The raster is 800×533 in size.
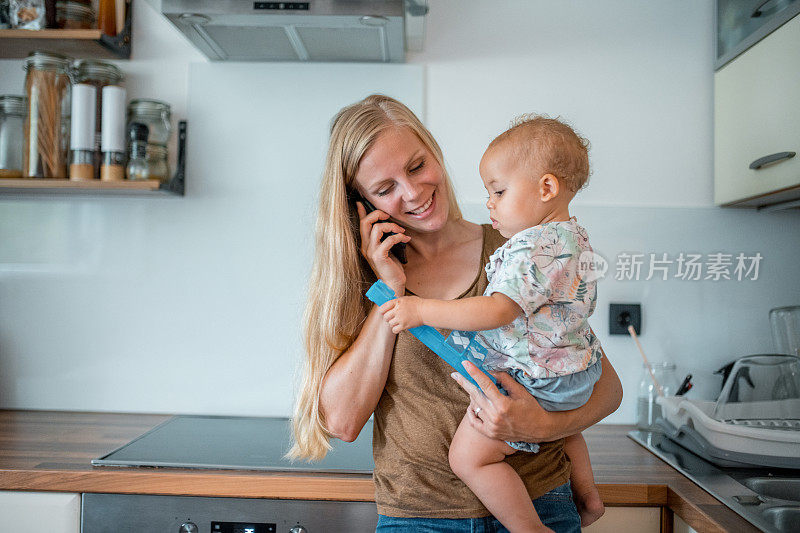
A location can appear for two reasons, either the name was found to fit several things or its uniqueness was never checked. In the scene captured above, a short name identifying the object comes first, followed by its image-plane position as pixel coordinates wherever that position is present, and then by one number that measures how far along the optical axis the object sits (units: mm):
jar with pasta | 1708
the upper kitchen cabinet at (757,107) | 1455
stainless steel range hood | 1472
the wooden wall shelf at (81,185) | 1678
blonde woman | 1052
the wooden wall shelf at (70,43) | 1687
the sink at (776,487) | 1341
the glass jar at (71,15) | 1756
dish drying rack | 1384
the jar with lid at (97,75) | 1798
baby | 968
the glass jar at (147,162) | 1735
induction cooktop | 1372
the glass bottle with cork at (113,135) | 1722
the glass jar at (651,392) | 1769
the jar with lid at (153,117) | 1816
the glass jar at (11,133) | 1749
